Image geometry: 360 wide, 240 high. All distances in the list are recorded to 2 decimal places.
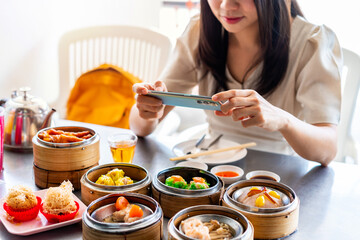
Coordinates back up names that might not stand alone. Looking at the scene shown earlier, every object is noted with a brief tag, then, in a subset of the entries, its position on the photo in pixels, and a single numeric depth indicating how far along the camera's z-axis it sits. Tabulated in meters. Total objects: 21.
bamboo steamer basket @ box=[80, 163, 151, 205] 1.23
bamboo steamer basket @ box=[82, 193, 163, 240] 1.01
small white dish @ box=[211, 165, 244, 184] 1.54
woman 1.61
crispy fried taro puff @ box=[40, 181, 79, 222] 1.18
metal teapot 1.70
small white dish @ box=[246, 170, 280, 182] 1.49
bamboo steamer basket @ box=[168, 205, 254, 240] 0.98
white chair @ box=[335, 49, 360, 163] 2.24
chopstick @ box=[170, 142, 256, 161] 1.66
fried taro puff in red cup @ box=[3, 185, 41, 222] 1.19
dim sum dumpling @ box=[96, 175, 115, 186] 1.28
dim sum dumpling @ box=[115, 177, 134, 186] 1.27
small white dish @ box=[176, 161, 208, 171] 1.59
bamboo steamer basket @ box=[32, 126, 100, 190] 1.39
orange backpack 2.70
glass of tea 1.58
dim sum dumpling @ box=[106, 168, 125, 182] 1.32
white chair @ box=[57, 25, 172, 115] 2.88
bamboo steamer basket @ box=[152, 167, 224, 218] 1.21
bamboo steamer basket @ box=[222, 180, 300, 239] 1.12
